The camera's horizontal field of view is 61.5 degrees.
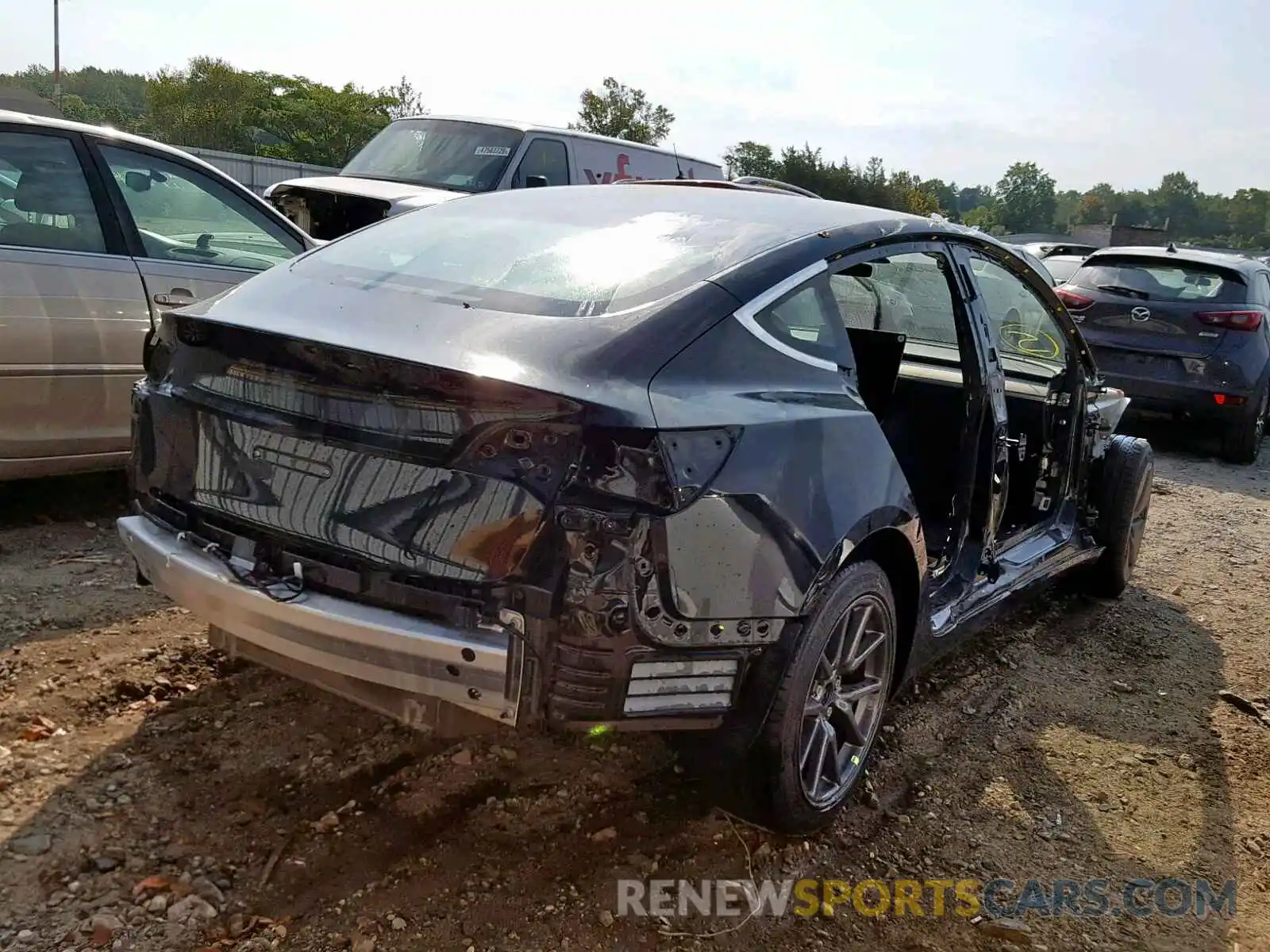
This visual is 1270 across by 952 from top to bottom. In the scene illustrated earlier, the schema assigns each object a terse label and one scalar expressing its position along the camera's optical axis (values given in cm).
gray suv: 848
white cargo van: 854
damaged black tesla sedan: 222
